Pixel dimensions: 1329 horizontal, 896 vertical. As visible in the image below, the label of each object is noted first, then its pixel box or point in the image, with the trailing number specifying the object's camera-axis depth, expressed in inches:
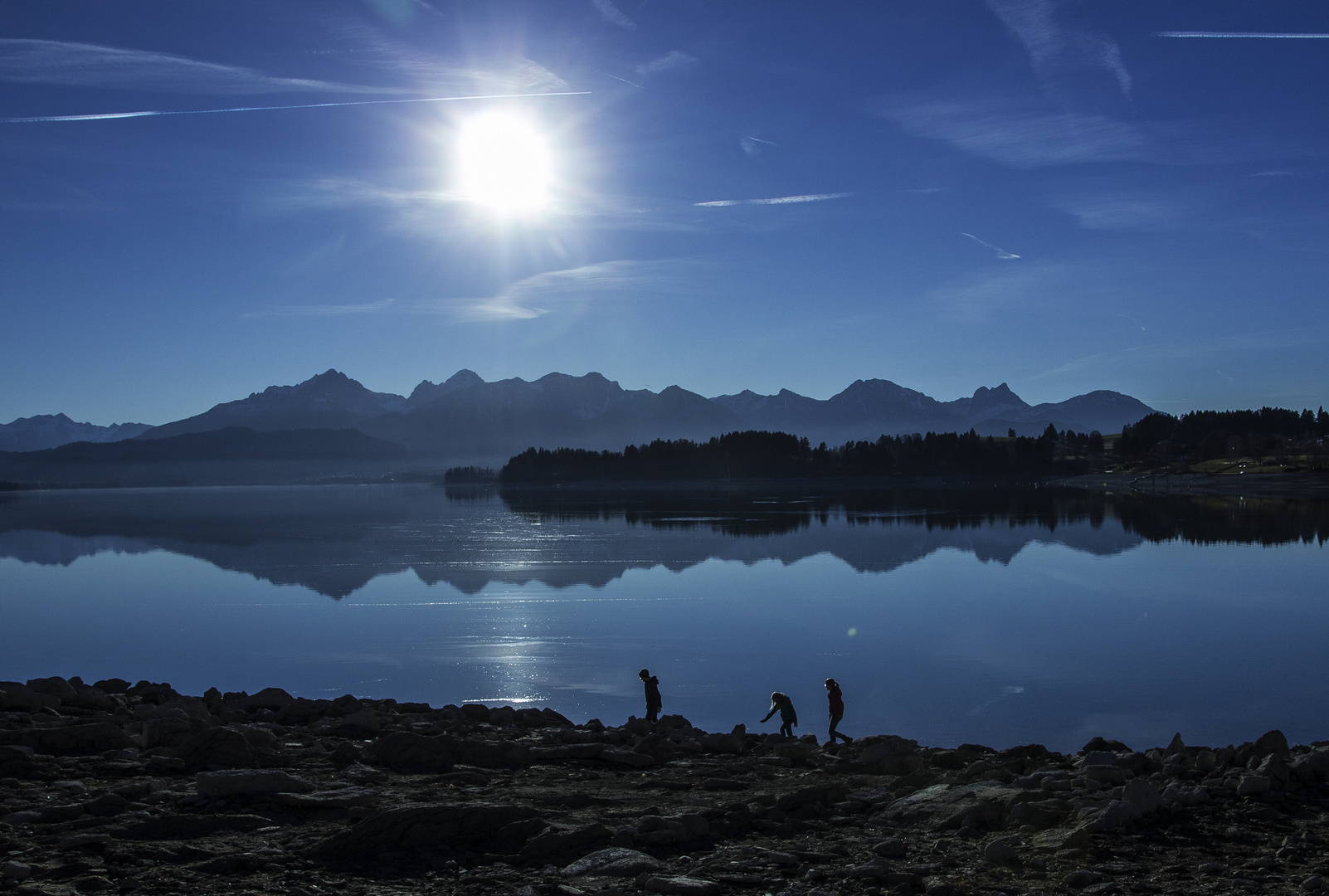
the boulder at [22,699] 504.1
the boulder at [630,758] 431.5
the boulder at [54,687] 550.6
